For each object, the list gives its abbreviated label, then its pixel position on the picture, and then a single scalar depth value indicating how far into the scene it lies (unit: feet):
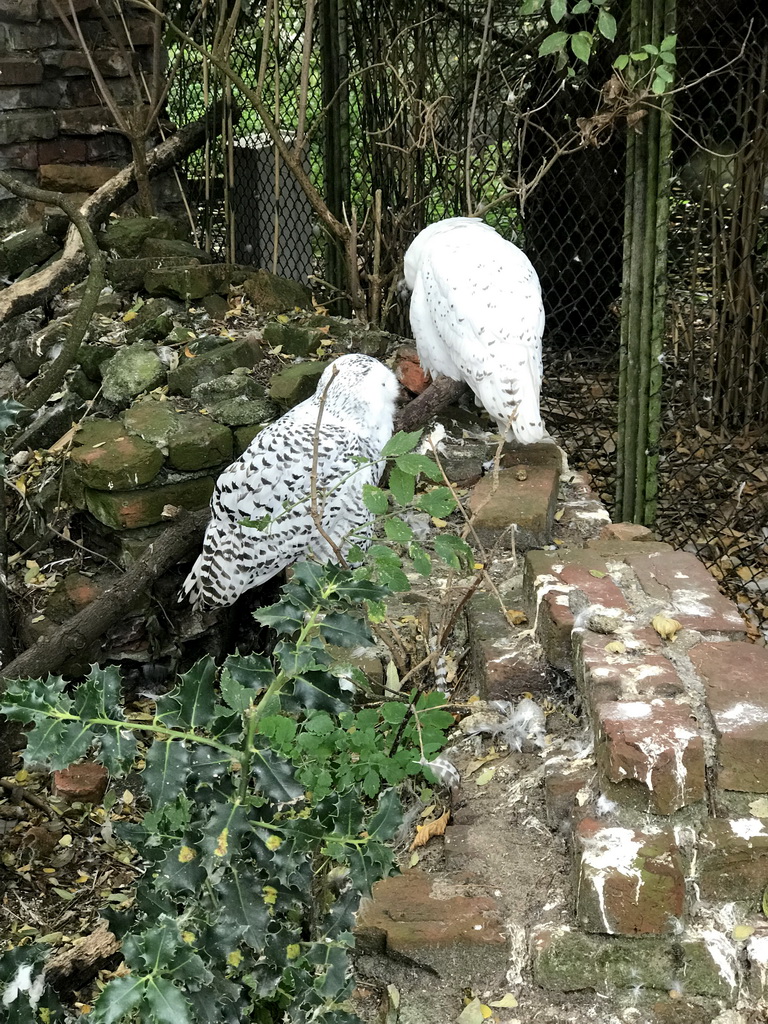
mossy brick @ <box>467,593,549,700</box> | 6.93
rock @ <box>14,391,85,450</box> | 13.47
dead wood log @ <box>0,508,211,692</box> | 10.89
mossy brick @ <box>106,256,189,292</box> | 15.75
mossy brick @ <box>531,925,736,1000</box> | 5.21
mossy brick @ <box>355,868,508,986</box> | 5.29
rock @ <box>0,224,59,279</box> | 16.24
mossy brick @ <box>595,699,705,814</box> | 5.36
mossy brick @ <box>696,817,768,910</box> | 5.34
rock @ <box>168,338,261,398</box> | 13.50
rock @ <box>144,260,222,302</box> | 15.58
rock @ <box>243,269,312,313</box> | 15.69
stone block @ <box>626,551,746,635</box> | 6.67
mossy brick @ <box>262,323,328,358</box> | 14.47
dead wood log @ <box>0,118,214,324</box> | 15.28
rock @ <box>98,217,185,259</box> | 16.17
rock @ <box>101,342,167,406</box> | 13.66
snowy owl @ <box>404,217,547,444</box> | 11.34
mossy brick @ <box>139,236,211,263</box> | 16.33
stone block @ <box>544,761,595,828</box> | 5.72
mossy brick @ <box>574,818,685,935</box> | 5.14
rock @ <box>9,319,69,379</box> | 14.74
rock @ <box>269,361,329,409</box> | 13.14
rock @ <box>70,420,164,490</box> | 12.05
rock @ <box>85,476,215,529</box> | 12.19
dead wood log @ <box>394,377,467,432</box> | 11.93
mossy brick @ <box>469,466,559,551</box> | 9.16
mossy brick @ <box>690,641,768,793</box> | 5.43
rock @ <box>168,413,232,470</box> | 12.41
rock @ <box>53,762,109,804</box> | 11.02
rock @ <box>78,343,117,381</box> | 14.06
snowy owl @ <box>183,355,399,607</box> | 10.78
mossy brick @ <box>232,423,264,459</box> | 13.00
